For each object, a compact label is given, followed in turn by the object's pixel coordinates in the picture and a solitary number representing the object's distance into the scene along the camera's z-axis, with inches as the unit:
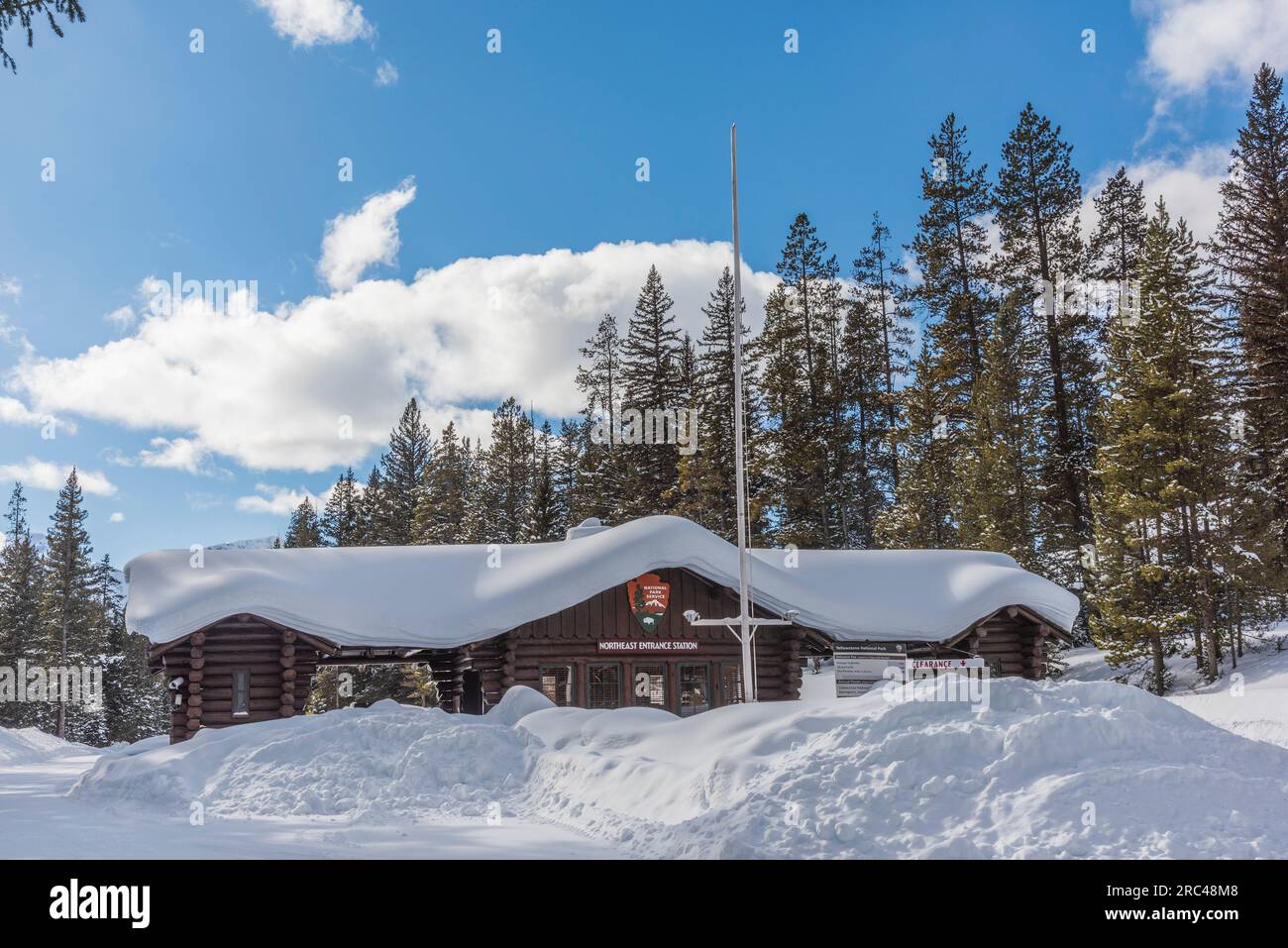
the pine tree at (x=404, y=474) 2559.1
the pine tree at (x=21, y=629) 2368.4
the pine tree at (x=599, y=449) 2142.0
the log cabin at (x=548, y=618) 847.1
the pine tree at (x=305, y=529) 2763.3
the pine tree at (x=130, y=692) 2501.2
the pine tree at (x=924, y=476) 1642.5
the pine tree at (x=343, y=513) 2773.1
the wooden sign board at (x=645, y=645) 917.2
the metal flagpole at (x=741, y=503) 705.0
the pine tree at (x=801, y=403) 1857.8
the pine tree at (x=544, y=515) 2016.5
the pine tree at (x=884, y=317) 2230.6
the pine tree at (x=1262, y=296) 1240.2
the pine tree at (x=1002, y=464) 1481.3
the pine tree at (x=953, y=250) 1868.8
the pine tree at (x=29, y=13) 492.7
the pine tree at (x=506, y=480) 2423.7
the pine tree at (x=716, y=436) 1881.2
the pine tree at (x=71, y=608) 2311.8
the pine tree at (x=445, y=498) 2380.7
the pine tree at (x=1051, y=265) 1786.4
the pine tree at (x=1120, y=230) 1837.2
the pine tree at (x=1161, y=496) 1154.7
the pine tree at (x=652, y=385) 2129.7
